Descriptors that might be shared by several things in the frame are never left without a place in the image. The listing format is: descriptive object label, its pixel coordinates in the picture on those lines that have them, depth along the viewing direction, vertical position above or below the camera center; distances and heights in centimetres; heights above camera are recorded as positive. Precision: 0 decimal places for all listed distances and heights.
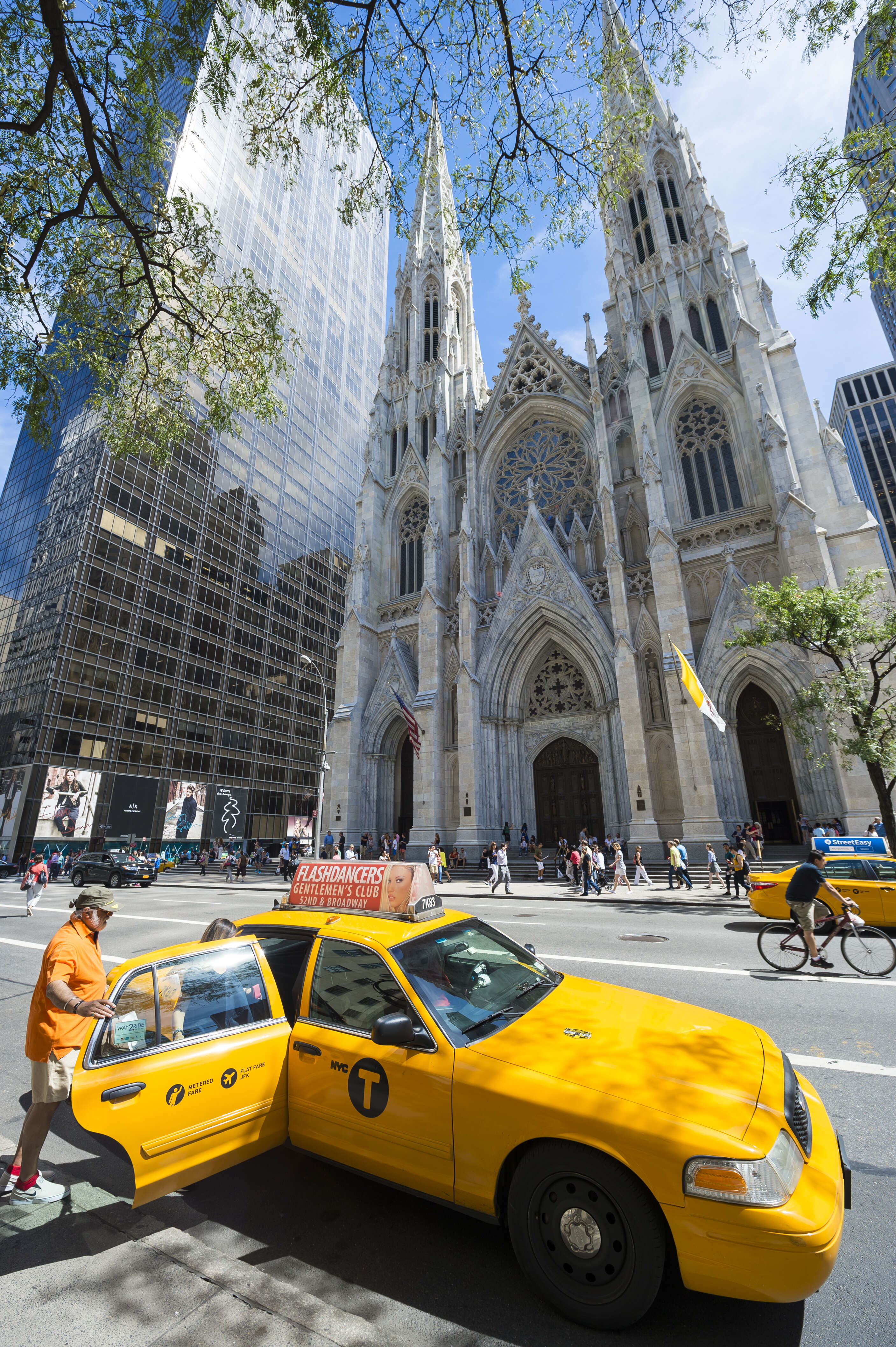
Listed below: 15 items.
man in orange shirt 315 -92
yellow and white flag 1761 +481
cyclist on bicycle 724 -56
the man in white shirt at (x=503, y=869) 1811 -40
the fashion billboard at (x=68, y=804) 3125 +324
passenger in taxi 325 -77
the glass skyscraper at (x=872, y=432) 7688 +5656
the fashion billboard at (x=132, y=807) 3431 +331
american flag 2312 +505
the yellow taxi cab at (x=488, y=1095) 217 -106
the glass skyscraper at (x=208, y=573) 3500 +2033
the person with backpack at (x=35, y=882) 1412 -41
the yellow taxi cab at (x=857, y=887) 905 -59
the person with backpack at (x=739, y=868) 1444 -42
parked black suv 2178 -31
